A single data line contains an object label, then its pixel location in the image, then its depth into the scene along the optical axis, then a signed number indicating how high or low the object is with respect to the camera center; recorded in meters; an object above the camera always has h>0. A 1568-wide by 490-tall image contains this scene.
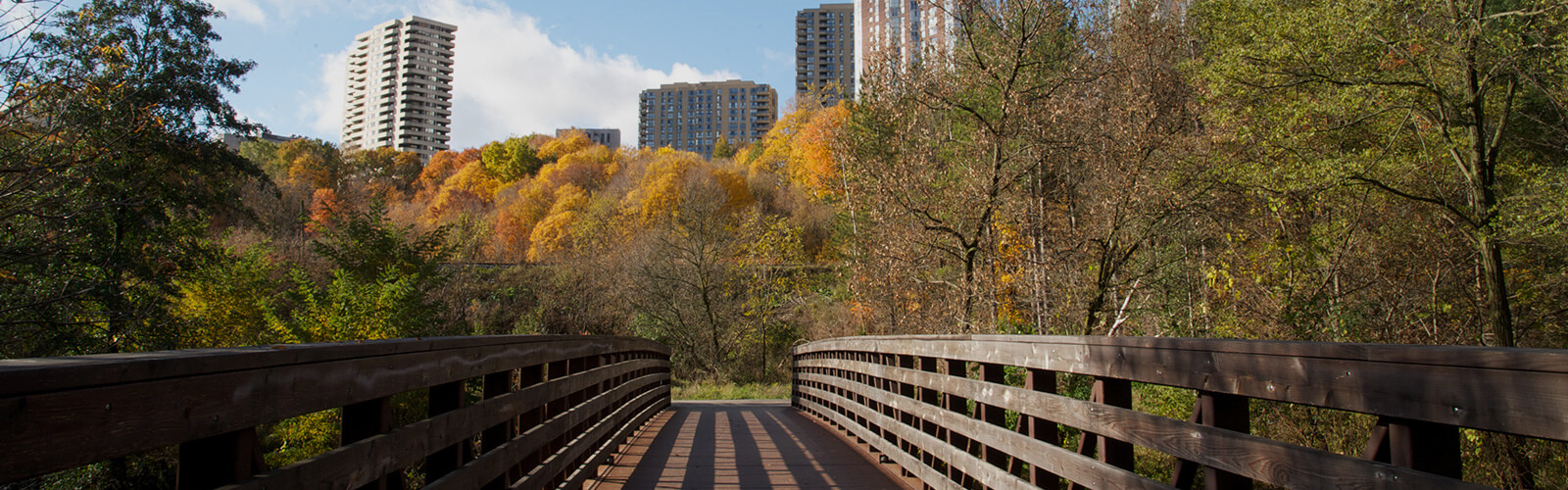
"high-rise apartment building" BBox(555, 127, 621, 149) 184.12 +38.09
